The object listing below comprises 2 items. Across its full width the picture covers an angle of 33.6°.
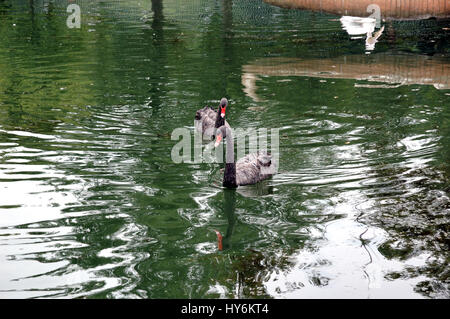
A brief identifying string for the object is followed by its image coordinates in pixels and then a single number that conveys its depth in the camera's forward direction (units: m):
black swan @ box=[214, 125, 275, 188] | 9.08
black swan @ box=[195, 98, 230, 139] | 11.18
